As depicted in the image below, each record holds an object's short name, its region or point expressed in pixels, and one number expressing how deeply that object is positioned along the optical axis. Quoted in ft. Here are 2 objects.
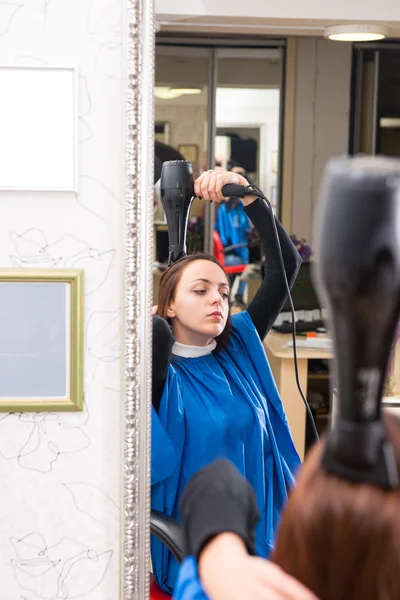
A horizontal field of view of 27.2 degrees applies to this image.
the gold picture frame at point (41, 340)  4.47
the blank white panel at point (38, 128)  4.37
